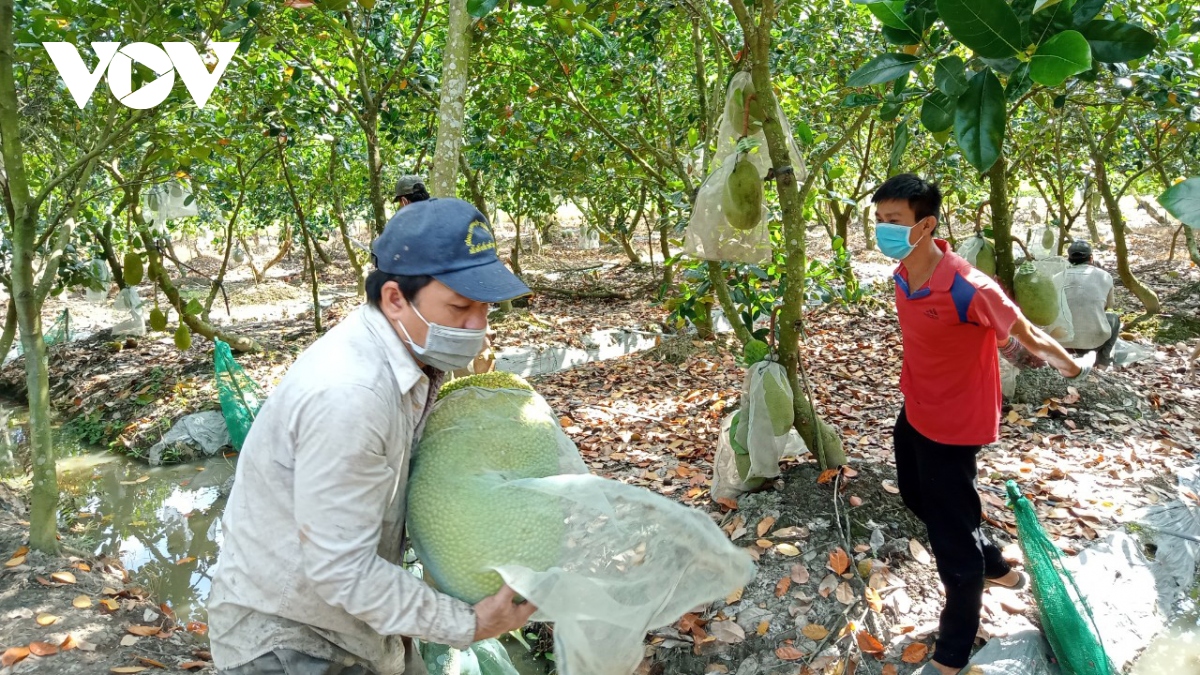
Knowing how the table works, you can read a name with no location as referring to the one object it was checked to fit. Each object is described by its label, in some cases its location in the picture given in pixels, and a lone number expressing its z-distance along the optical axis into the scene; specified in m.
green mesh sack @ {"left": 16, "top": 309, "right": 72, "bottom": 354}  8.24
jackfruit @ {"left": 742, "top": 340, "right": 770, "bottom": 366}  2.81
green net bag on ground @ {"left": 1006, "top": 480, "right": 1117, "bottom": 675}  1.96
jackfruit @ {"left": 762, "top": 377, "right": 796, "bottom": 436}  2.65
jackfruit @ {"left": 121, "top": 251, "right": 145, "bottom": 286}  5.53
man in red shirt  1.99
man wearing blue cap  1.12
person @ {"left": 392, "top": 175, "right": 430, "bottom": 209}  3.13
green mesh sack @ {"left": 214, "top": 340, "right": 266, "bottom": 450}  5.00
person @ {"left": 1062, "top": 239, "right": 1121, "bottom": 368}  4.42
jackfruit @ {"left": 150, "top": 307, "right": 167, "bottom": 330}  6.37
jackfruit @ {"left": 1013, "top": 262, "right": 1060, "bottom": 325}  2.95
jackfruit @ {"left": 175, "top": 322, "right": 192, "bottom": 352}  5.93
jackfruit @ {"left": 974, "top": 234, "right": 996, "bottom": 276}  3.00
